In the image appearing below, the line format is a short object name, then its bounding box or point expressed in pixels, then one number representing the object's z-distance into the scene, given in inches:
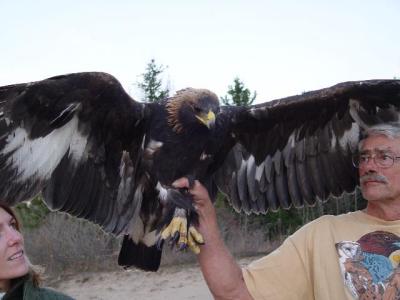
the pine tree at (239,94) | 754.8
